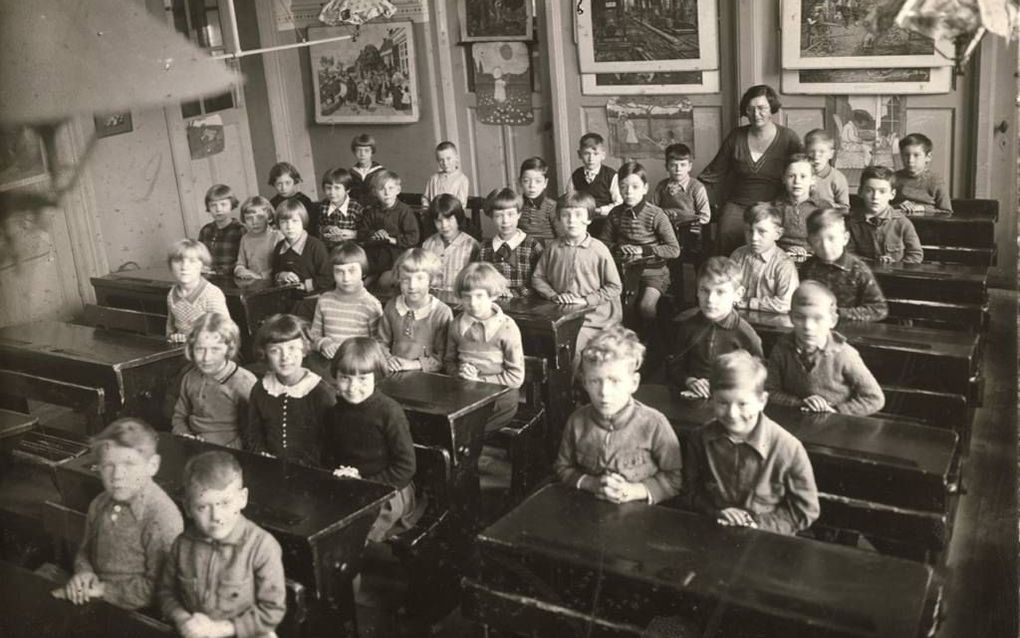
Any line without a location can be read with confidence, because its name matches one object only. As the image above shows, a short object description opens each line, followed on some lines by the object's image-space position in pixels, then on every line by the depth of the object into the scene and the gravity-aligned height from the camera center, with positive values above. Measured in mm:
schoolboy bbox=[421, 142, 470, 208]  5741 -560
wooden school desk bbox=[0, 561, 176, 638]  2176 -1101
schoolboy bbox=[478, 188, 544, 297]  4492 -777
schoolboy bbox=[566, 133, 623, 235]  5488 -593
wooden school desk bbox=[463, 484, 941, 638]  1784 -979
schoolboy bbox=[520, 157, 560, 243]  5359 -713
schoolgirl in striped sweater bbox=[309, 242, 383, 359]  3814 -838
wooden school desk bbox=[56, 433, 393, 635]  2256 -964
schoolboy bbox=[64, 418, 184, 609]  2240 -944
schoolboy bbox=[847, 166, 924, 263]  4234 -777
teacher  4997 -512
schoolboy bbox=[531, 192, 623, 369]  4223 -850
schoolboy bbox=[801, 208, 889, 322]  3572 -813
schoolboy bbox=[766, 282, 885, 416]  2883 -913
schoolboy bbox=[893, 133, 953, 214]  4734 -670
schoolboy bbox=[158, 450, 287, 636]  2113 -980
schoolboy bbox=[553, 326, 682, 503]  2426 -911
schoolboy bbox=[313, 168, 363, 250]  5410 -672
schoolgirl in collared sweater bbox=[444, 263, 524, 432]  3439 -907
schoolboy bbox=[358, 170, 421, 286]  5297 -756
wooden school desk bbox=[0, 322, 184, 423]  3422 -880
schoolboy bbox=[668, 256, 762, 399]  3174 -862
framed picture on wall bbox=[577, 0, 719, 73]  5336 +153
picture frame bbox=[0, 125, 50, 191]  2297 -91
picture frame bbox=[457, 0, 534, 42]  5961 +340
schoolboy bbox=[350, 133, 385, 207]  5996 -488
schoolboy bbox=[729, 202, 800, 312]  3906 -830
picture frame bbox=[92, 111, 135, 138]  2816 -48
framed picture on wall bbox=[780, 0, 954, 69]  4746 +32
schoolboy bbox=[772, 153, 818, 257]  4477 -691
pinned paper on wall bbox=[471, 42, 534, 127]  6105 -39
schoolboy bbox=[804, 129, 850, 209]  4797 -597
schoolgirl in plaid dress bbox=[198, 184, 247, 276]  4973 -673
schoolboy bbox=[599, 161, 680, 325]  4684 -810
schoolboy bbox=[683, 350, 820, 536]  2268 -940
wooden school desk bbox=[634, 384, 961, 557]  2404 -1032
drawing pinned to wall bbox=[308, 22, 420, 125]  5977 +70
